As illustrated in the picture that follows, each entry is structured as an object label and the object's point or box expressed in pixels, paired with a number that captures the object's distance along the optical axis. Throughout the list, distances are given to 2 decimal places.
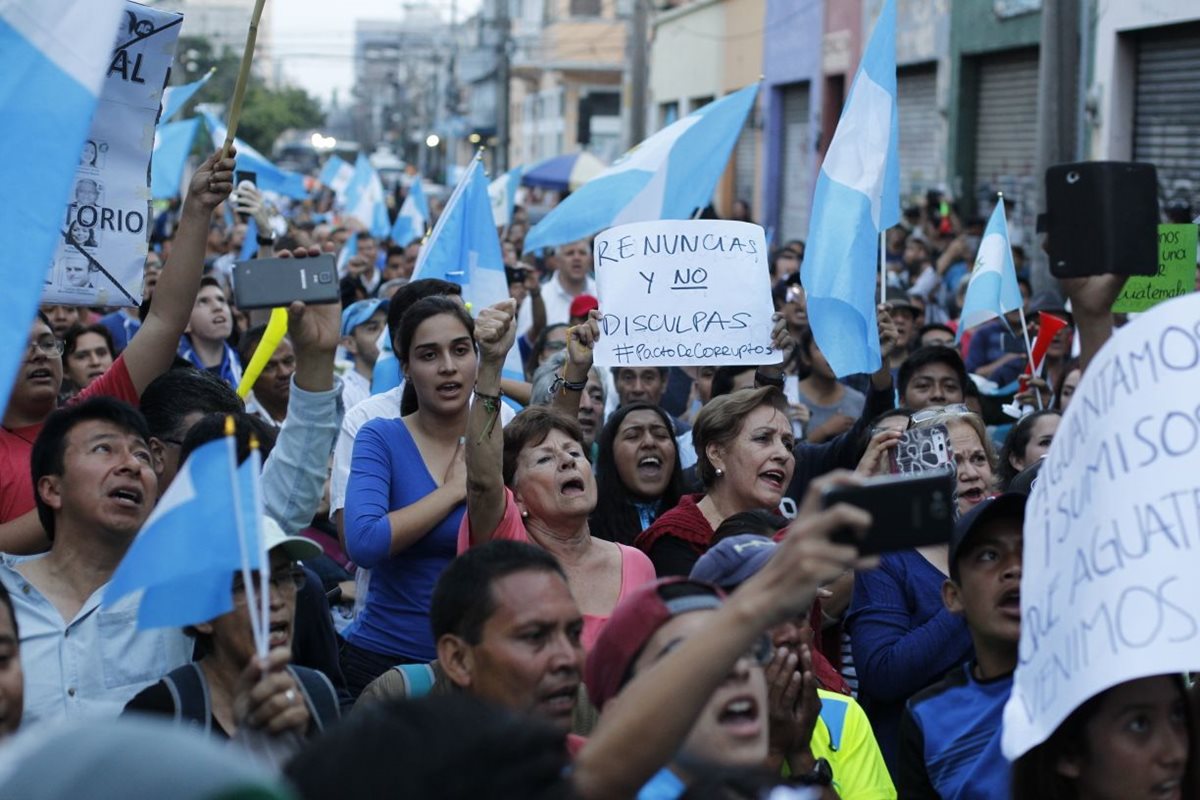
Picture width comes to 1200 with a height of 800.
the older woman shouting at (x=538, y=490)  4.39
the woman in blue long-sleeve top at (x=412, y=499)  4.67
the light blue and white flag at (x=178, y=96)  12.92
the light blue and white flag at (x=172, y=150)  15.75
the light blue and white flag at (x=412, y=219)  15.60
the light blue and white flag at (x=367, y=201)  18.17
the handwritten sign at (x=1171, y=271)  7.12
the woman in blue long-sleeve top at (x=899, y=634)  4.09
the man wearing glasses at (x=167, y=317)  4.82
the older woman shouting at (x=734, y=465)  5.10
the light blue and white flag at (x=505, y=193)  14.15
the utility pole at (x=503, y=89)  42.72
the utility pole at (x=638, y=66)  23.84
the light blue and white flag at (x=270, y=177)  16.48
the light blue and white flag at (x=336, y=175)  21.23
